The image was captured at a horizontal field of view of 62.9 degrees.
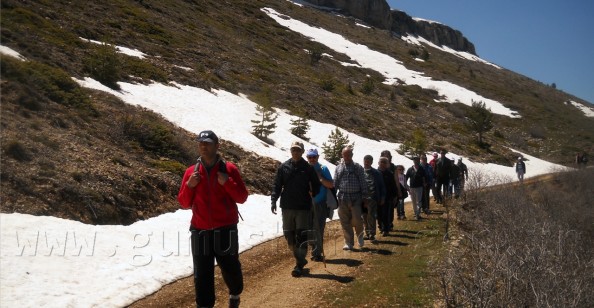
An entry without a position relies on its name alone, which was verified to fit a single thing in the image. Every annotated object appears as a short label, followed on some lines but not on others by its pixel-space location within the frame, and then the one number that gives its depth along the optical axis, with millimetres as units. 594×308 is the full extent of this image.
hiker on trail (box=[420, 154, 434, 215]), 14438
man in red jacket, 4961
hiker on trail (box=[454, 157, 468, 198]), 15500
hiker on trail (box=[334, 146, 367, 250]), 8828
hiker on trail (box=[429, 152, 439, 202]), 16792
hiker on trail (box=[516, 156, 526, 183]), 24219
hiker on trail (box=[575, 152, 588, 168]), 31844
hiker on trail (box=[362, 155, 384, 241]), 9883
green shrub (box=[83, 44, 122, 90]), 19922
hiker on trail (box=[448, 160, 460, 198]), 16797
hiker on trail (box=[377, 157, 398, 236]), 10984
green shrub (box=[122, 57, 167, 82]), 23516
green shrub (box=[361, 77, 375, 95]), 48219
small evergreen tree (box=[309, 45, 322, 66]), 53831
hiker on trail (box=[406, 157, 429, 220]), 13538
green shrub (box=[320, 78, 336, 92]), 42156
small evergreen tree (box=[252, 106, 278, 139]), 22938
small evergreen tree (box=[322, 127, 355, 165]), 24344
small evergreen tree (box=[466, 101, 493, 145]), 44062
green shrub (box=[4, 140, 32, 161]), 9773
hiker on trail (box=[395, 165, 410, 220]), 13273
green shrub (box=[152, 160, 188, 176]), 13656
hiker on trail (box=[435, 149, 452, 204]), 16281
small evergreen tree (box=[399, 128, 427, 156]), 30250
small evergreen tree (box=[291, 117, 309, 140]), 26406
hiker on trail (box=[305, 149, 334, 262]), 7840
